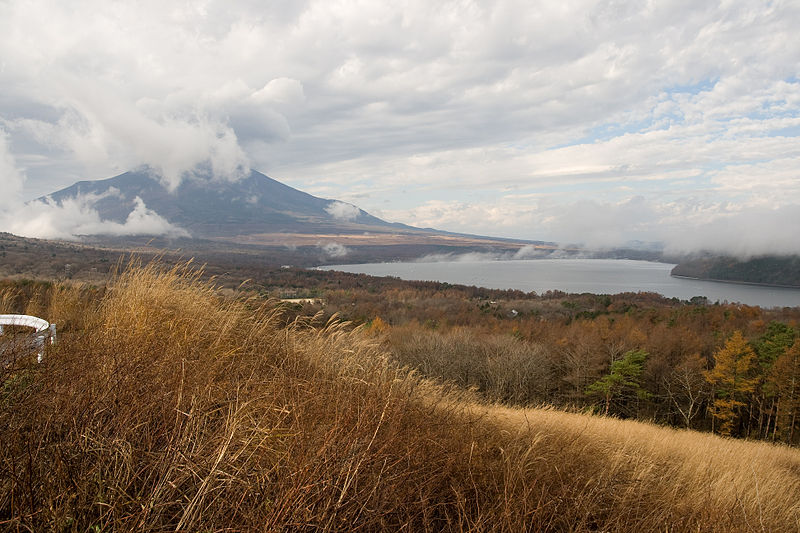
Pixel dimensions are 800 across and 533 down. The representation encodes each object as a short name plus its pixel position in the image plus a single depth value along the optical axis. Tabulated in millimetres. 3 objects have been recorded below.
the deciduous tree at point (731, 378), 25328
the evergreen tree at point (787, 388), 23031
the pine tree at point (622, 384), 26031
